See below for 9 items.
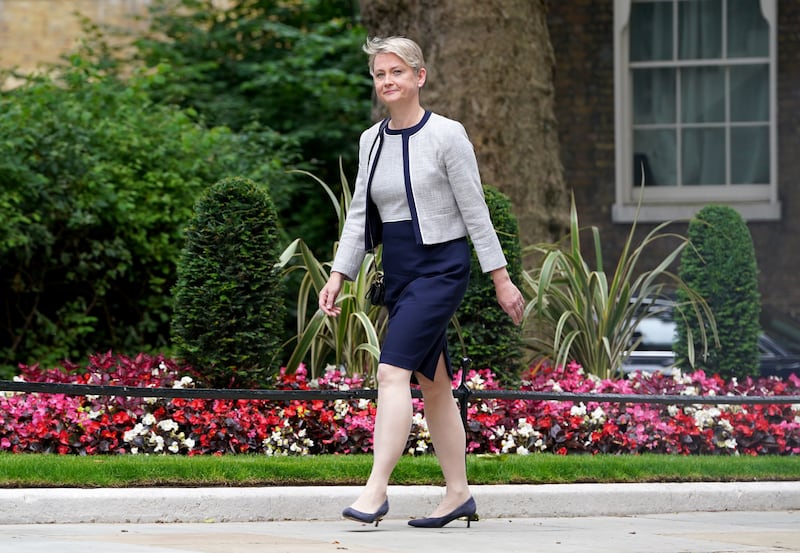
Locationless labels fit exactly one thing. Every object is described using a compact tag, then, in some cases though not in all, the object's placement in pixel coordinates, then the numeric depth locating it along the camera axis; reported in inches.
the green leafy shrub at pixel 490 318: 608.7
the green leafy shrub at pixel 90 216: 878.4
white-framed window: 1243.8
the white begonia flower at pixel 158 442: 524.1
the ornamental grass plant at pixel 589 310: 649.0
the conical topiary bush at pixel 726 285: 704.4
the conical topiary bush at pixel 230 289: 562.9
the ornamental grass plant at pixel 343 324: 597.6
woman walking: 405.7
